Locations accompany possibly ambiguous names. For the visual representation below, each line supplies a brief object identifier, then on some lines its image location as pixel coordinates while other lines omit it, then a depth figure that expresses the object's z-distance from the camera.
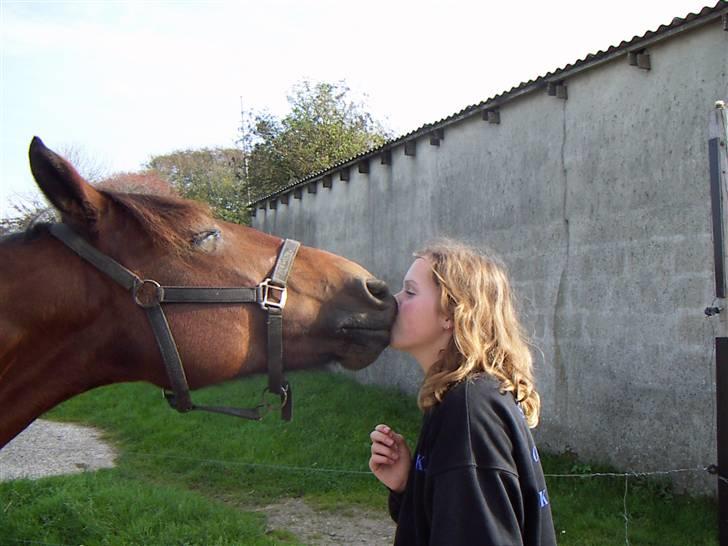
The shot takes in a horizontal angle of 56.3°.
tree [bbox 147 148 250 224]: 23.36
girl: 1.39
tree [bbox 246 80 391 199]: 21.69
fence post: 3.57
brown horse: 2.01
